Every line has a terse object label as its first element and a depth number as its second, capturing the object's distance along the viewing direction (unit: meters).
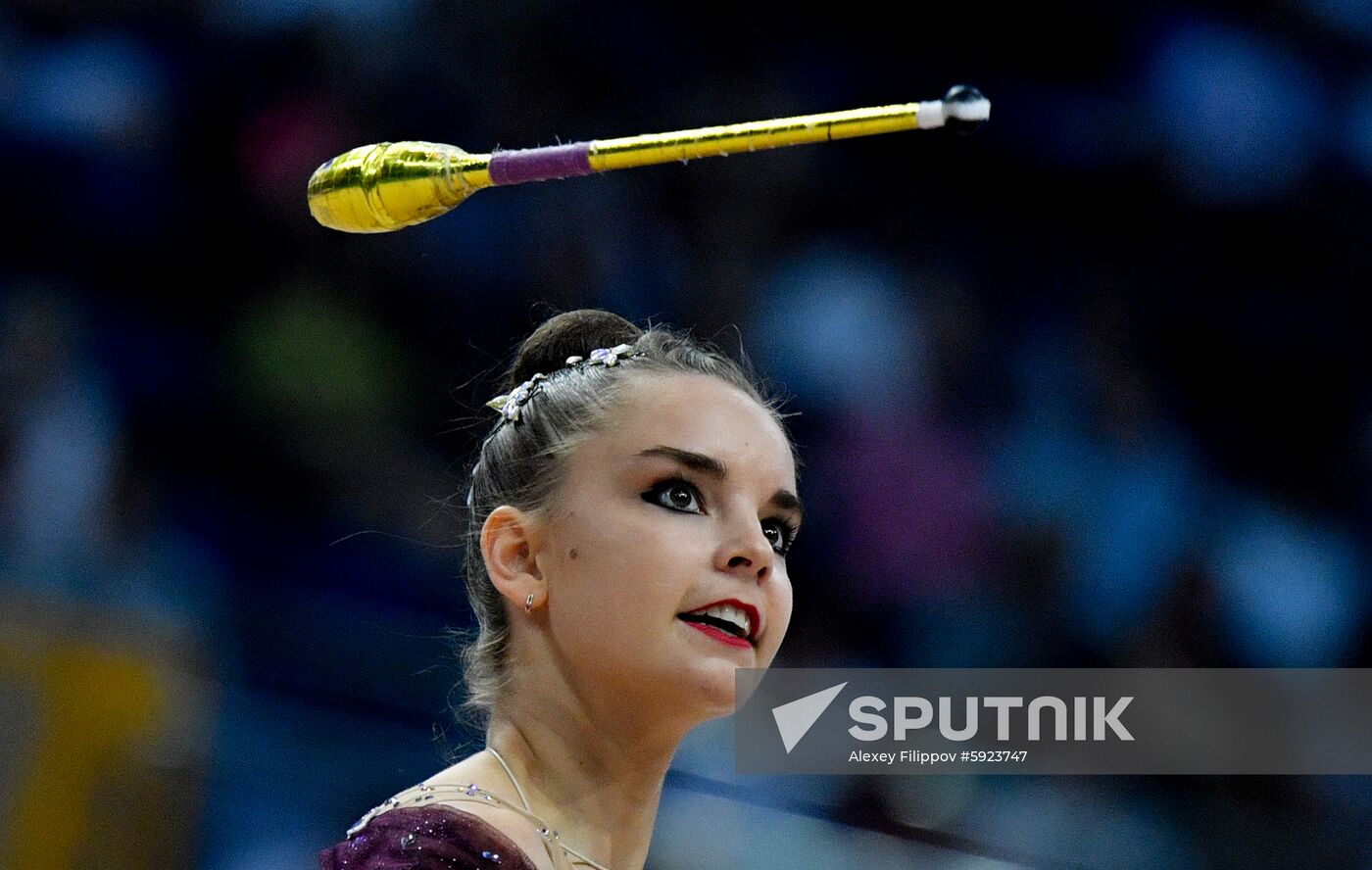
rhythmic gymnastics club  6.43
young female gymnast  6.58
